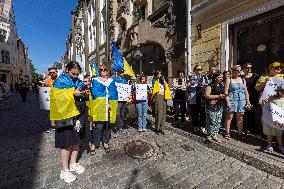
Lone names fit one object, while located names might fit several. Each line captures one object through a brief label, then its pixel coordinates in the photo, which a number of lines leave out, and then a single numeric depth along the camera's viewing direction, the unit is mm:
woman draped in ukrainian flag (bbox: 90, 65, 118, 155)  4500
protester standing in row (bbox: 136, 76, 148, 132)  6496
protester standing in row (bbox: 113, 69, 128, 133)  6559
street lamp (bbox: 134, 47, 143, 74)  12938
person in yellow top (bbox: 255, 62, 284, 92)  4426
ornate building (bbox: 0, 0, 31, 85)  38500
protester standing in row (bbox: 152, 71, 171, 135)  6203
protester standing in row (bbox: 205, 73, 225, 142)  4727
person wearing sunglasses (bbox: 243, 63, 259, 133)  5132
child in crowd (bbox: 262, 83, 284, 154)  4043
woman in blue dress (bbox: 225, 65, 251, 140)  4855
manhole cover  4625
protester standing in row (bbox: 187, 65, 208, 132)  5949
